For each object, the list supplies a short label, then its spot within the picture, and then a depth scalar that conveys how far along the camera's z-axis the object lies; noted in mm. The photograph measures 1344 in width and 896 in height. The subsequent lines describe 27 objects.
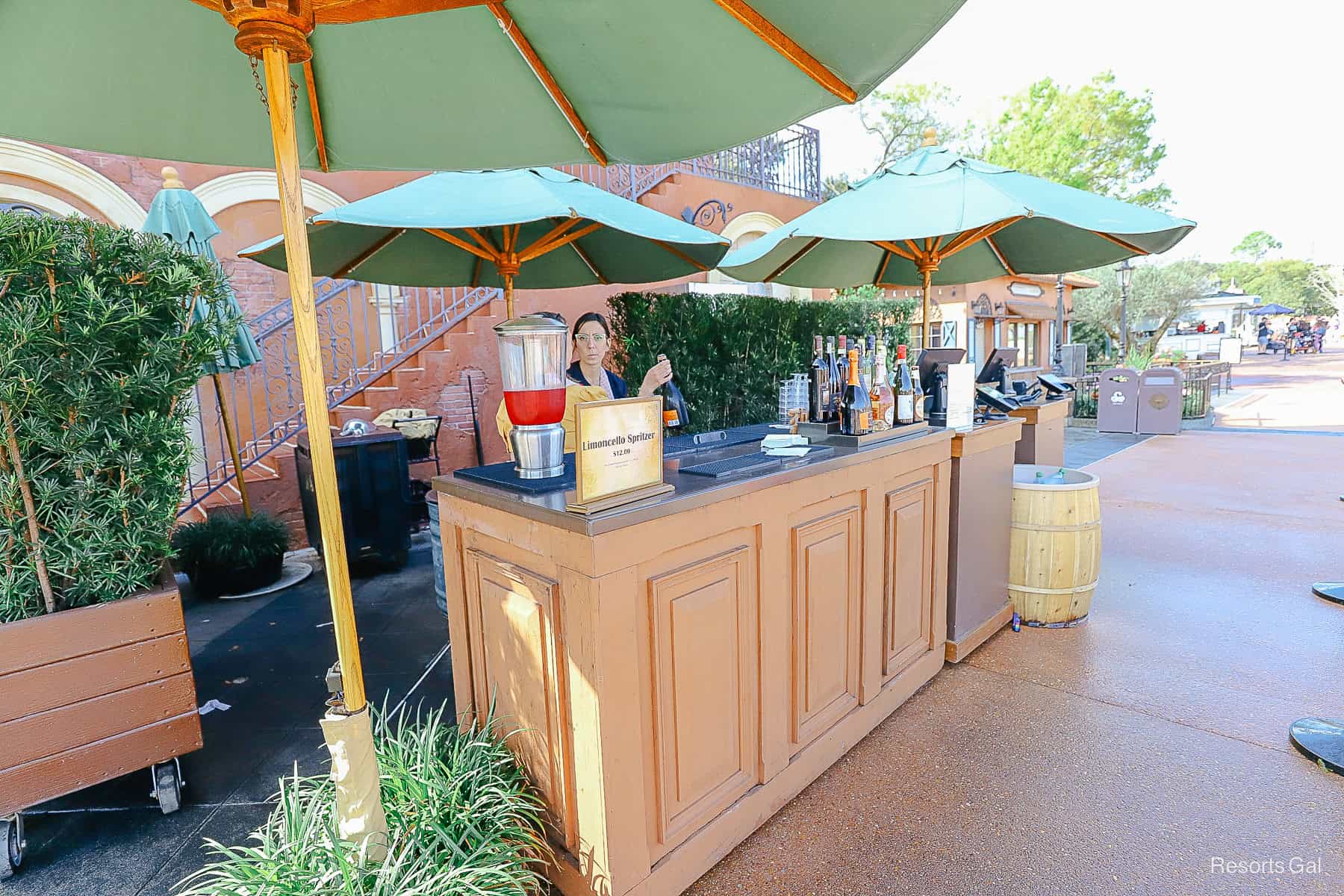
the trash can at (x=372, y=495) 4754
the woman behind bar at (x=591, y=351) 3500
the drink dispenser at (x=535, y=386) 1742
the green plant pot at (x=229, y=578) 4426
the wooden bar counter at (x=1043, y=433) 4625
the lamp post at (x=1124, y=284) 12492
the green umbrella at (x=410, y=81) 1316
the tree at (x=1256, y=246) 74844
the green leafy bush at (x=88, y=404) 2072
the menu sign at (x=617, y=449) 1539
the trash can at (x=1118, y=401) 10508
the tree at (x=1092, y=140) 17594
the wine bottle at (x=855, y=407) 2531
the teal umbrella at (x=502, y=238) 2957
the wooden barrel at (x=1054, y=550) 3443
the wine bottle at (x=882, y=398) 2695
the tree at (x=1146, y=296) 22406
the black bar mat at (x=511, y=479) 1835
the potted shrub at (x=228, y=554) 4426
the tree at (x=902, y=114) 19984
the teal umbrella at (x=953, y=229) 2865
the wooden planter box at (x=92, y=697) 2039
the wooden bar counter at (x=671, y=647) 1632
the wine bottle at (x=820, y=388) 2768
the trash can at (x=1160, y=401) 10156
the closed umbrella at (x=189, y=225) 4293
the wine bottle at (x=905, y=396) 2855
